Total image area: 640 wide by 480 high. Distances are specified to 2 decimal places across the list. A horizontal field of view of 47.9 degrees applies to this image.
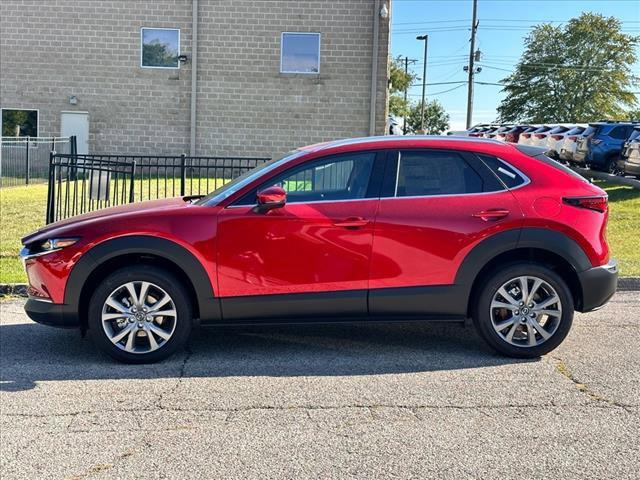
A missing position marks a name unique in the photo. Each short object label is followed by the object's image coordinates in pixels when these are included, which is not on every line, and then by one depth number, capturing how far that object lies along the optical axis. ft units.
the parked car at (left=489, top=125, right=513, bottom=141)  117.81
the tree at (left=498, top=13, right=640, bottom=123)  207.82
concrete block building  77.10
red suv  18.43
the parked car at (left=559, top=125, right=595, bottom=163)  82.38
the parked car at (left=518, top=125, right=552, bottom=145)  102.06
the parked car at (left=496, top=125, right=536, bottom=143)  112.06
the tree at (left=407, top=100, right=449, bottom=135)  272.72
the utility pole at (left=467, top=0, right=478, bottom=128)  153.58
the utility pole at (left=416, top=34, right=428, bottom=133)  226.58
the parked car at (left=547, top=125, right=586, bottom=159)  89.45
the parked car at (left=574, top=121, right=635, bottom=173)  75.55
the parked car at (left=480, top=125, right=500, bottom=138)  123.02
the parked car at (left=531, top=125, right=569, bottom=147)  97.09
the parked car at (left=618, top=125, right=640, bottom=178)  64.69
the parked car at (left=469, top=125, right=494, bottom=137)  133.55
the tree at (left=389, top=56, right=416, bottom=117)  231.71
